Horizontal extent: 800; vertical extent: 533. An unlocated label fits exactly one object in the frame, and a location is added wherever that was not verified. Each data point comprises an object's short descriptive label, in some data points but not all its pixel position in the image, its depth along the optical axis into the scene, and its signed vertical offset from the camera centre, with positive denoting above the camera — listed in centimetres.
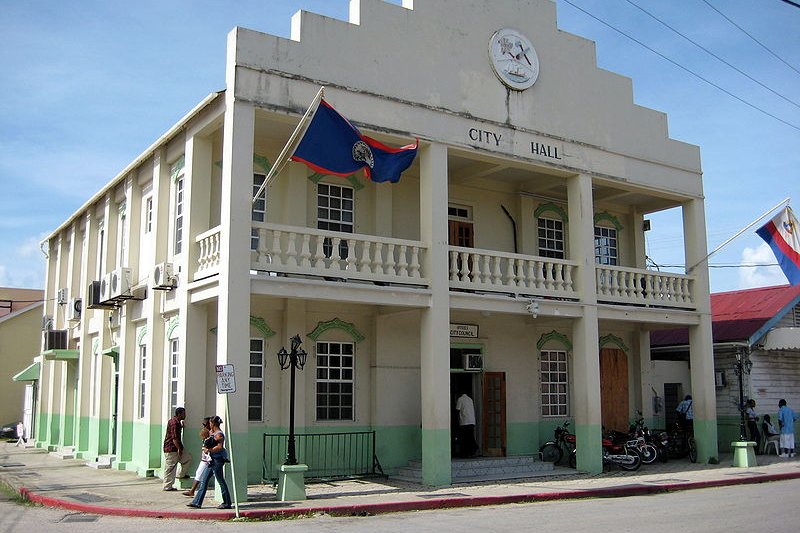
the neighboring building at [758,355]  2400 +91
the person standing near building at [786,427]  2227 -110
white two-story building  1567 +282
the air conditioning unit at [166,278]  1731 +230
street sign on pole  1298 +15
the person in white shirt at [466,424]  1925 -83
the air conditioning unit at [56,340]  2514 +152
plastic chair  2329 -154
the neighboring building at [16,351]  3525 +169
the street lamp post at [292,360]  1443 +57
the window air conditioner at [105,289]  2036 +249
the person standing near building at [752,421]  2319 -97
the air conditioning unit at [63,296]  2645 +299
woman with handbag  1339 -121
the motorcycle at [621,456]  1936 -159
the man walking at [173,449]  1554 -109
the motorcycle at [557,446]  2003 -142
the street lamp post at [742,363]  2394 +65
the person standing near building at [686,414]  2302 -76
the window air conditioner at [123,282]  1955 +251
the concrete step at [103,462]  2017 -173
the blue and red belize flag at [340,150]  1448 +424
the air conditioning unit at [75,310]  2447 +237
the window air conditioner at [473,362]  1962 +60
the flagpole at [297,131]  1435 +441
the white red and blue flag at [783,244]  2088 +353
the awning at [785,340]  2388 +130
